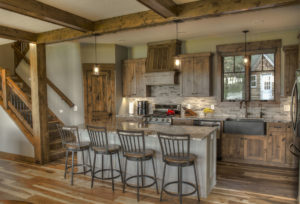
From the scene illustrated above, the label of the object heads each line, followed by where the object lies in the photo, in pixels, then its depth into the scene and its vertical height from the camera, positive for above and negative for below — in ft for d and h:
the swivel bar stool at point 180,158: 10.19 -2.87
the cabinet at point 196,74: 19.48 +1.58
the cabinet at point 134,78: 21.99 +1.53
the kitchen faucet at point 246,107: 18.88 -1.18
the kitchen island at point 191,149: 11.56 -2.82
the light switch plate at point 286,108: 17.77 -1.18
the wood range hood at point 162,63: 20.35 +2.70
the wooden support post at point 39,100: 17.51 -0.33
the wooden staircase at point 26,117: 18.75 -1.83
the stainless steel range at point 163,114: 19.83 -1.76
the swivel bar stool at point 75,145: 13.35 -2.84
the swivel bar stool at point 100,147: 12.28 -2.77
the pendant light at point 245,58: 17.47 +2.55
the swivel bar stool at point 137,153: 11.09 -2.83
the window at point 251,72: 17.95 +1.64
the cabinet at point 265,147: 16.11 -3.84
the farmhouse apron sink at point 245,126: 16.70 -2.41
